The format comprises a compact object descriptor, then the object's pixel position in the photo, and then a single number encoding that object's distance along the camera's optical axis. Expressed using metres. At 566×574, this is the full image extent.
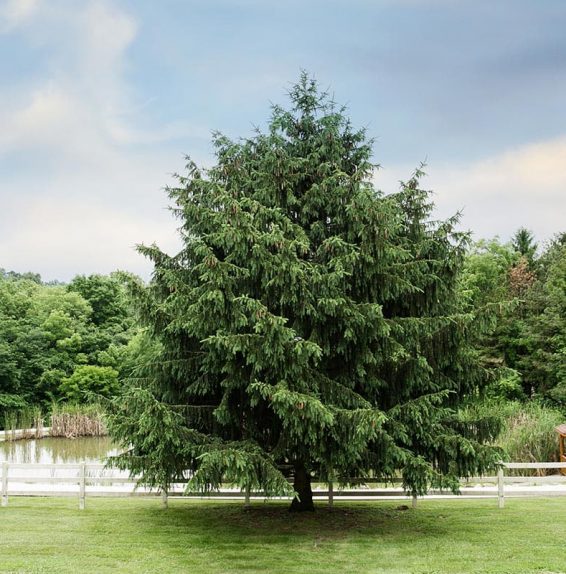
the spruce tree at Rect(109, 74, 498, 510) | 9.05
